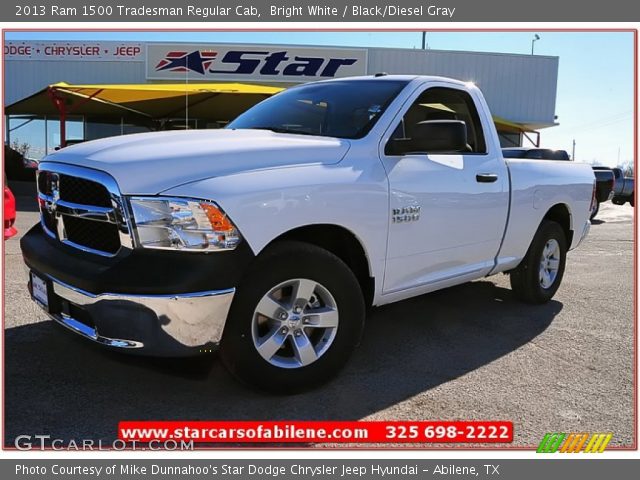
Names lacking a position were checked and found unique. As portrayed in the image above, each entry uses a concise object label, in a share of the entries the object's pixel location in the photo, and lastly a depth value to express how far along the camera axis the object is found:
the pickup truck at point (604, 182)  11.20
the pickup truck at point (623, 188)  17.22
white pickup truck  2.46
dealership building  18.70
